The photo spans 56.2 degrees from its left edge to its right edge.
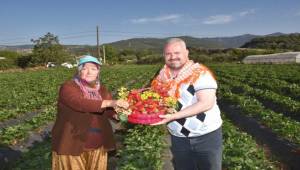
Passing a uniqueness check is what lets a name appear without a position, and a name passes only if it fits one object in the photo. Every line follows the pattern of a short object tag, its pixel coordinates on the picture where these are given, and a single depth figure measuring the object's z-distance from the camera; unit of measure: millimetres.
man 2554
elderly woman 2753
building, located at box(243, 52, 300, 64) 34427
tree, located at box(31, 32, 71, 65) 43624
